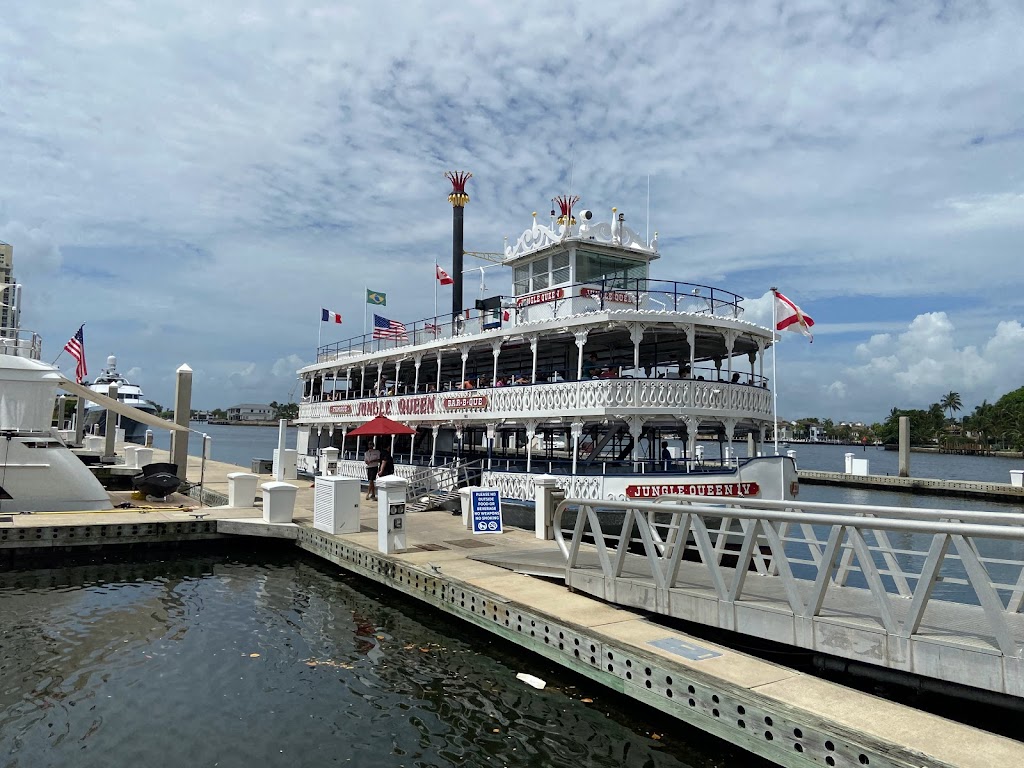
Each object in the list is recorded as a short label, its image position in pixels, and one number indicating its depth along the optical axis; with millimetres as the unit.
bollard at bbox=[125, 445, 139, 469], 31375
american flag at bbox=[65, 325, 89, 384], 33344
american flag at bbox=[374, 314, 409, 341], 26875
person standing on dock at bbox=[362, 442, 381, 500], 23281
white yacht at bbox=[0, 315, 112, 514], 17734
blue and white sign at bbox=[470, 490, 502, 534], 15984
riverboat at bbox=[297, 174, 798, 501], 16734
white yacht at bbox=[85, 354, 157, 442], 62625
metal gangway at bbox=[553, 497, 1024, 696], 6332
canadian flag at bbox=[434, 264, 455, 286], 27953
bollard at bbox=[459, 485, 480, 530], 17391
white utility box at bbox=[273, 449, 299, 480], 31062
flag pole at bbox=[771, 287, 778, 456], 17953
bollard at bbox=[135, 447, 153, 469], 31391
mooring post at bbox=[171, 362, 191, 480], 24656
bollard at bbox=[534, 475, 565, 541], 15453
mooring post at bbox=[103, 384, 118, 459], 33500
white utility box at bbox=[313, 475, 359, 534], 15773
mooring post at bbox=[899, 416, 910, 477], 44503
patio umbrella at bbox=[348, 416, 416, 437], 21031
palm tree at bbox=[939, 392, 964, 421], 141500
